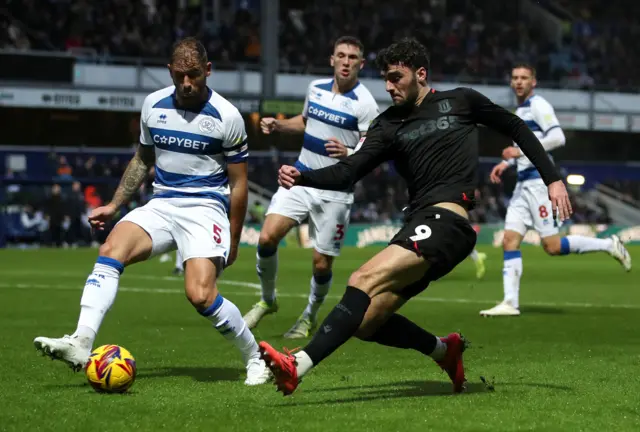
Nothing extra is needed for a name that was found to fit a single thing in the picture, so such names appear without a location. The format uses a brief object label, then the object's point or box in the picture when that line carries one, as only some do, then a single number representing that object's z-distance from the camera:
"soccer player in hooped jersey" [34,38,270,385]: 11.30
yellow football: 10.45
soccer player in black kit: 9.86
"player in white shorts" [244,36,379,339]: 16.13
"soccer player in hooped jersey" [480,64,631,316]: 19.34
